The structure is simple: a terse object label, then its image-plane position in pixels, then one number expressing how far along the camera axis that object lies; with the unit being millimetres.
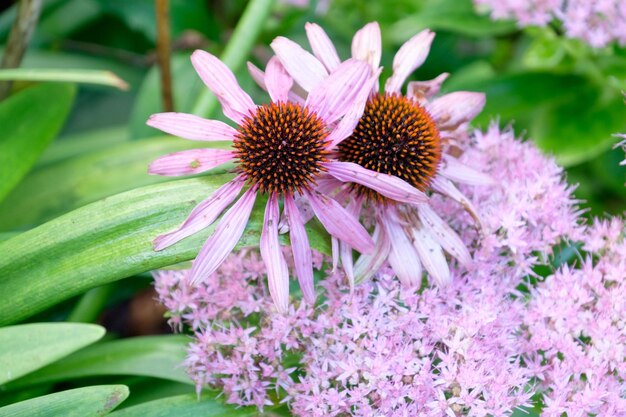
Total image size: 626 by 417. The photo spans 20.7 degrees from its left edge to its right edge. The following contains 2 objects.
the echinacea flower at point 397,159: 544
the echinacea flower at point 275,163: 528
